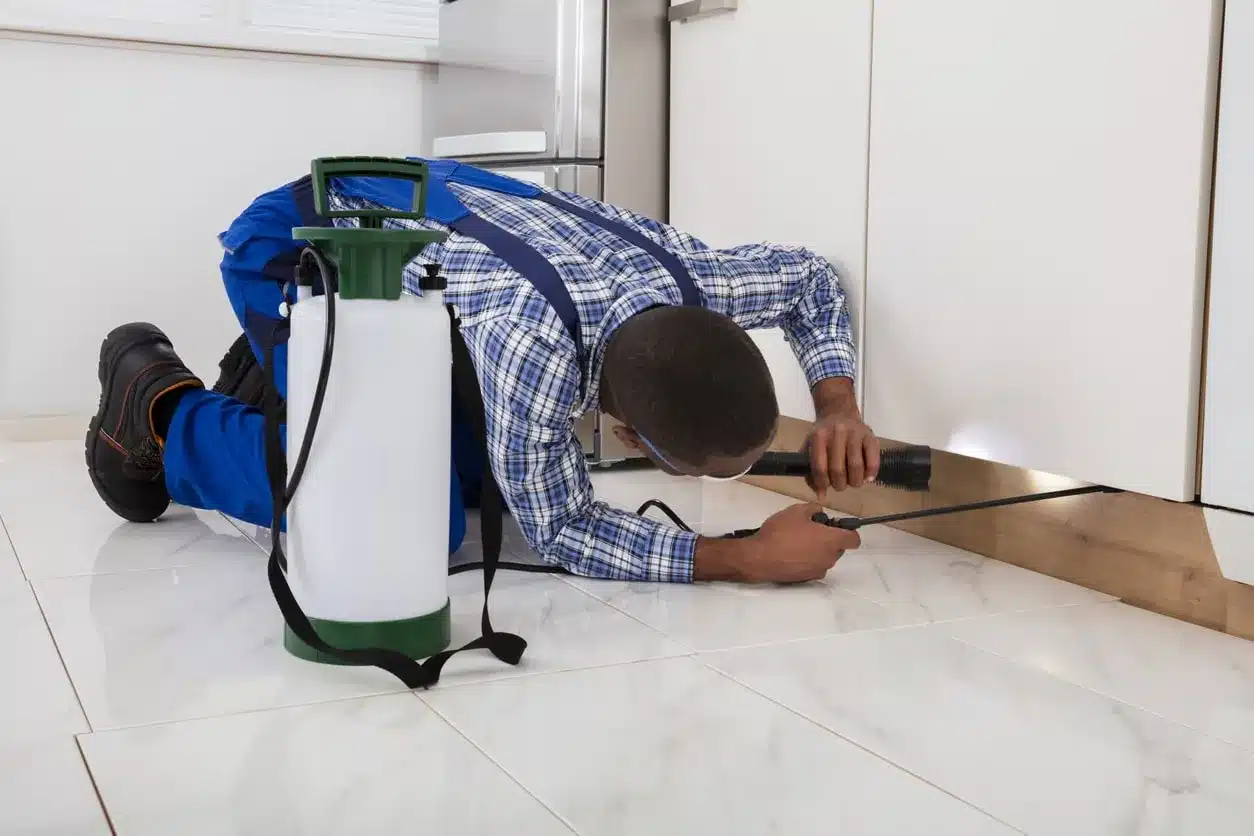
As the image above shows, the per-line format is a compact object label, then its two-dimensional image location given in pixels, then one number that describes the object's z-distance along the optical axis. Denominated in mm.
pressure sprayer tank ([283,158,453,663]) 1131
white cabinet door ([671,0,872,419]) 1793
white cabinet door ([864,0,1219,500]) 1295
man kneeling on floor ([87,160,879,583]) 1310
